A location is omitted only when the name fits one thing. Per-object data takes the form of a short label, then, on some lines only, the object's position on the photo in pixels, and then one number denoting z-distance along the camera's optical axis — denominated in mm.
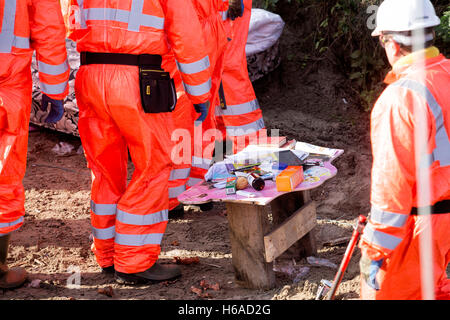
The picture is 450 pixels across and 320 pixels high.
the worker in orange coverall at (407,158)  4867
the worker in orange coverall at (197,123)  8328
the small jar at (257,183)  7285
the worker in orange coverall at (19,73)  7246
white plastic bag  12703
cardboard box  7082
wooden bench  7238
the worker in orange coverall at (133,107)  7148
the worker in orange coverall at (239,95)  9953
